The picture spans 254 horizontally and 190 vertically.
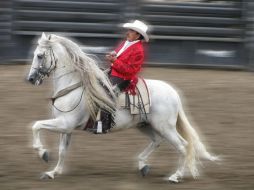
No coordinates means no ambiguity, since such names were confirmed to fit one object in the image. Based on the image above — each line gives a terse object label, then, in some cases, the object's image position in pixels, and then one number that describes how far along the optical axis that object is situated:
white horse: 15.24
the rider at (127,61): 15.41
